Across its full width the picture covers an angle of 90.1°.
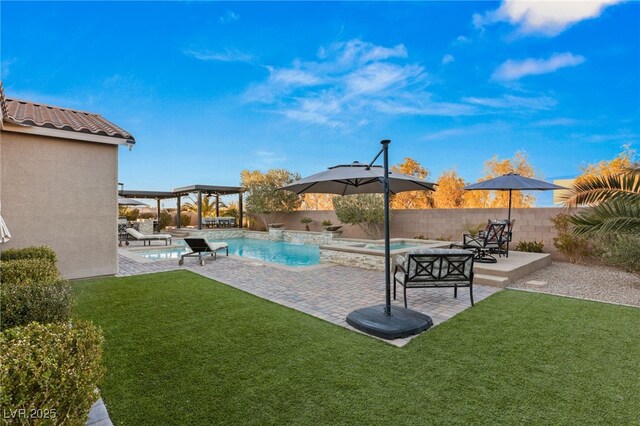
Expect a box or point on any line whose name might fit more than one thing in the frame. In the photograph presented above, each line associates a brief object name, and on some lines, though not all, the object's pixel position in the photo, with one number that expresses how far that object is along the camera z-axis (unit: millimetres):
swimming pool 14080
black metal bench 5582
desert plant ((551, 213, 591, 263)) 10695
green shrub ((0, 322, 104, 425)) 1675
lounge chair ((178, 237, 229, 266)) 10874
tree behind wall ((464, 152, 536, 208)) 18891
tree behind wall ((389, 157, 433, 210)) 24406
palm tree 8508
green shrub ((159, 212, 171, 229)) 27984
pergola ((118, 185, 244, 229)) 23858
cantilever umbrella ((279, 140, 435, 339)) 4430
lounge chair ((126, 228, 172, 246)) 15539
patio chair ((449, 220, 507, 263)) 9406
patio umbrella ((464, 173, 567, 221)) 9550
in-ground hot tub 9578
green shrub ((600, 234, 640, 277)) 7195
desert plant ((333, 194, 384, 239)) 18922
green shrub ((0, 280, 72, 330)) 3045
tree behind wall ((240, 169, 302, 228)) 25531
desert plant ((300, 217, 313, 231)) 24312
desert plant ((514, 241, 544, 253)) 11859
